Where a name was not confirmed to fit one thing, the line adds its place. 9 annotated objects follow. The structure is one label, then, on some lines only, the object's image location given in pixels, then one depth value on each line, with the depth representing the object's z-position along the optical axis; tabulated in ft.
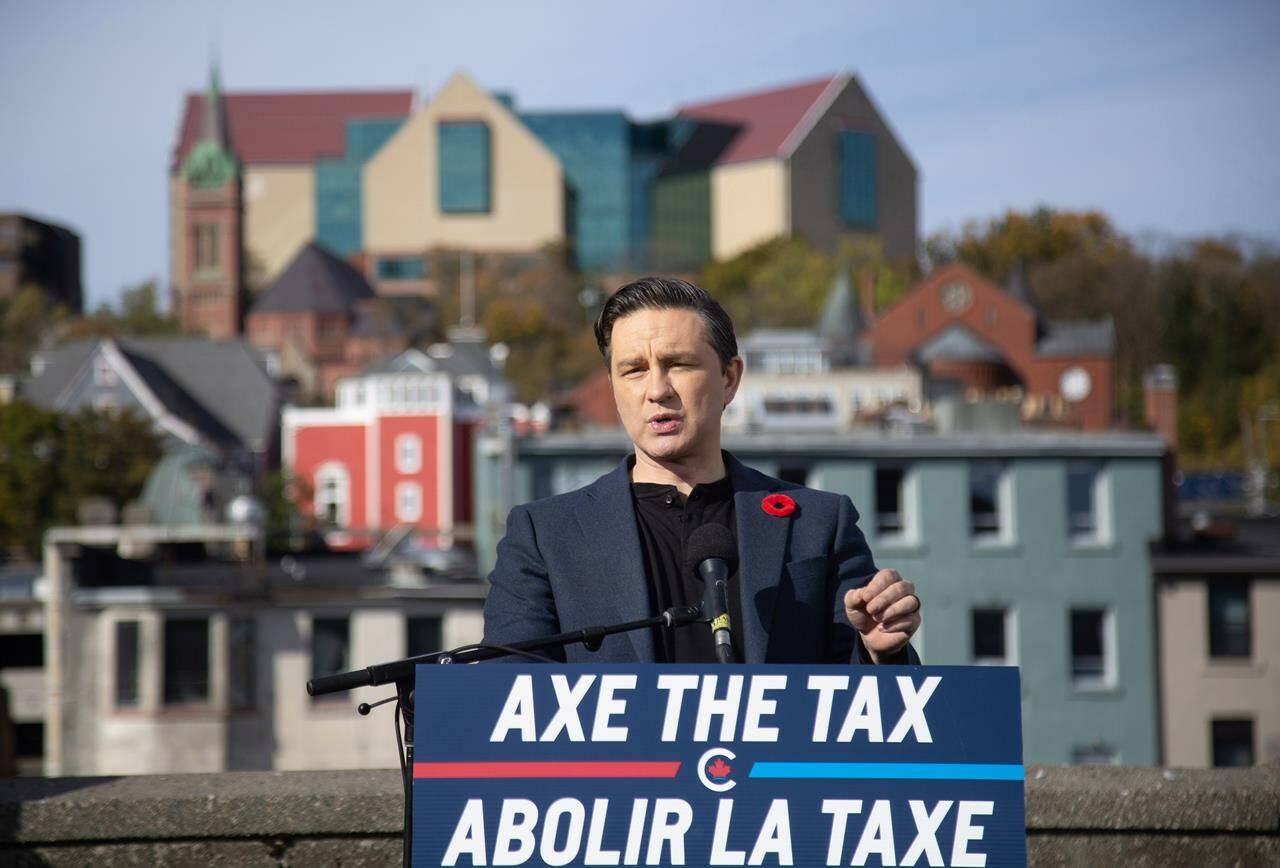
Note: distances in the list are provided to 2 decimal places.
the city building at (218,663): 134.72
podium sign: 11.74
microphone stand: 11.93
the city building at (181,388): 283.38
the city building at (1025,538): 130.82
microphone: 11.87
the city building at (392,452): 264.31
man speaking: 13.48
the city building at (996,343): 278.87
